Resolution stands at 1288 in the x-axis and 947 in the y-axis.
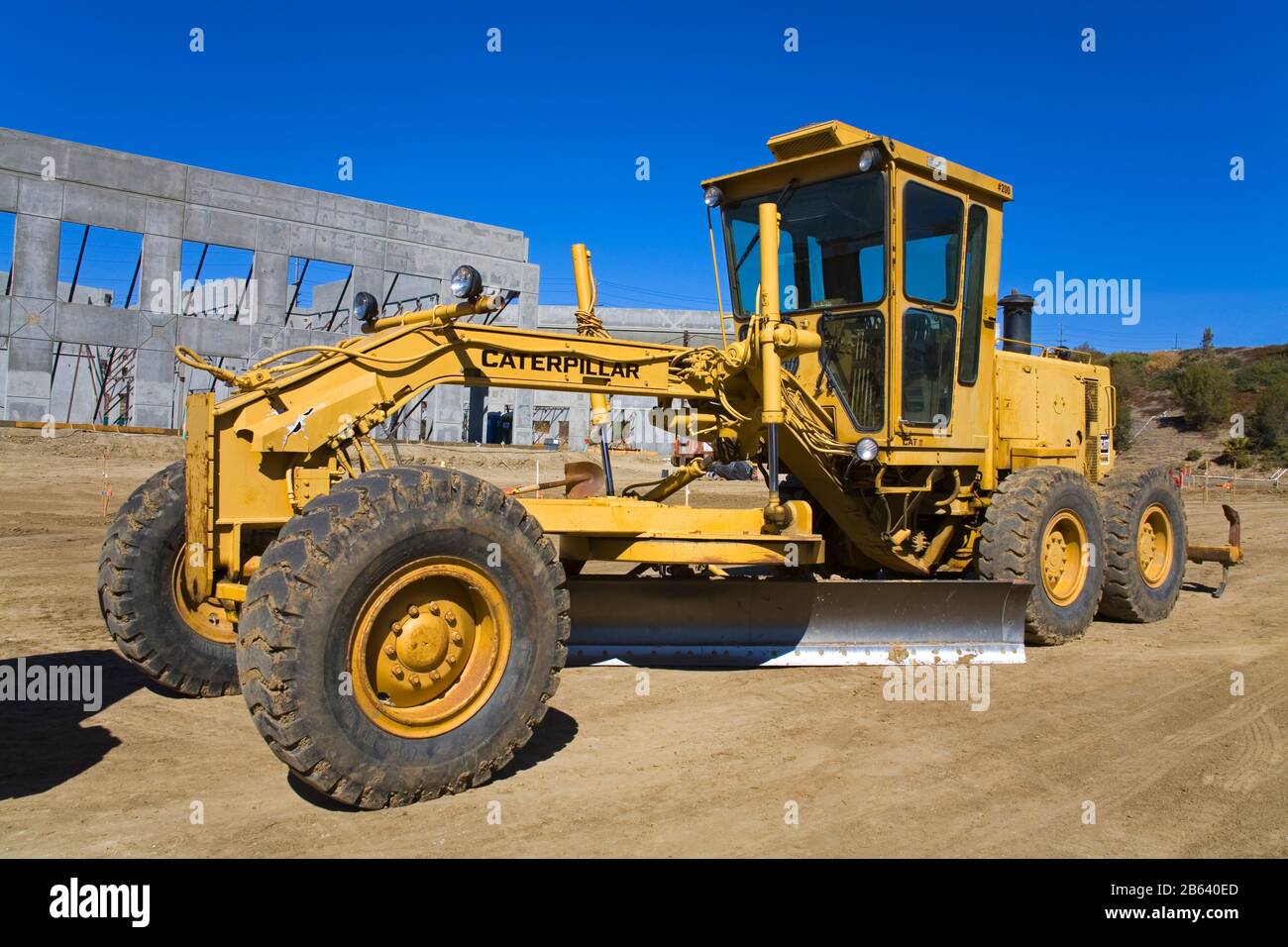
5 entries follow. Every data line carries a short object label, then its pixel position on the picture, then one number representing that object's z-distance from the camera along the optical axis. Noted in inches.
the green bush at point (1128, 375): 1969.9
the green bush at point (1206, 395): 1632.6
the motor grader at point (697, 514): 166.9
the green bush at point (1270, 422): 1455.5
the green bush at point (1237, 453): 1395.2
